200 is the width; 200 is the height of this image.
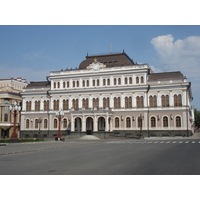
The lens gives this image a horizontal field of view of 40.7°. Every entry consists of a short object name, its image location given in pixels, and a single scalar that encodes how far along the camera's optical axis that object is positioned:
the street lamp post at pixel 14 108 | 34.78
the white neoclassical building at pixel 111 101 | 57.62
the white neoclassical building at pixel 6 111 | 69.62
